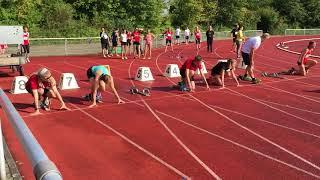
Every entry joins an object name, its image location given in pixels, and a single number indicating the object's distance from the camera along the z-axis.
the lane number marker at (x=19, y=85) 9.25
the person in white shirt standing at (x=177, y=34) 23.80
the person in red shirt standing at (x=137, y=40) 16.79
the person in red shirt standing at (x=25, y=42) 15.24
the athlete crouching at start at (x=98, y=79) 7.91
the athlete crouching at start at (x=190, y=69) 9.47
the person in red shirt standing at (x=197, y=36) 20.10
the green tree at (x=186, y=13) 34.52
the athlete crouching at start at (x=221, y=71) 9.99
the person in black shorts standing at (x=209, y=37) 18.77
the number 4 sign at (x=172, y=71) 11.93
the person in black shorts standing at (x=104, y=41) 17.19
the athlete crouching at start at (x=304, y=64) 12.39
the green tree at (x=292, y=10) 44.97
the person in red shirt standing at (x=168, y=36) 19.68
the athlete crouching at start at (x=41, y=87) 7.36
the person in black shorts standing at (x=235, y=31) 16.67
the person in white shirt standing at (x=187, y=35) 24.63
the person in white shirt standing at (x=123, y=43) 16.76
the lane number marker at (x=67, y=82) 9.87
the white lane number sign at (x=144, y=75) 11.24
